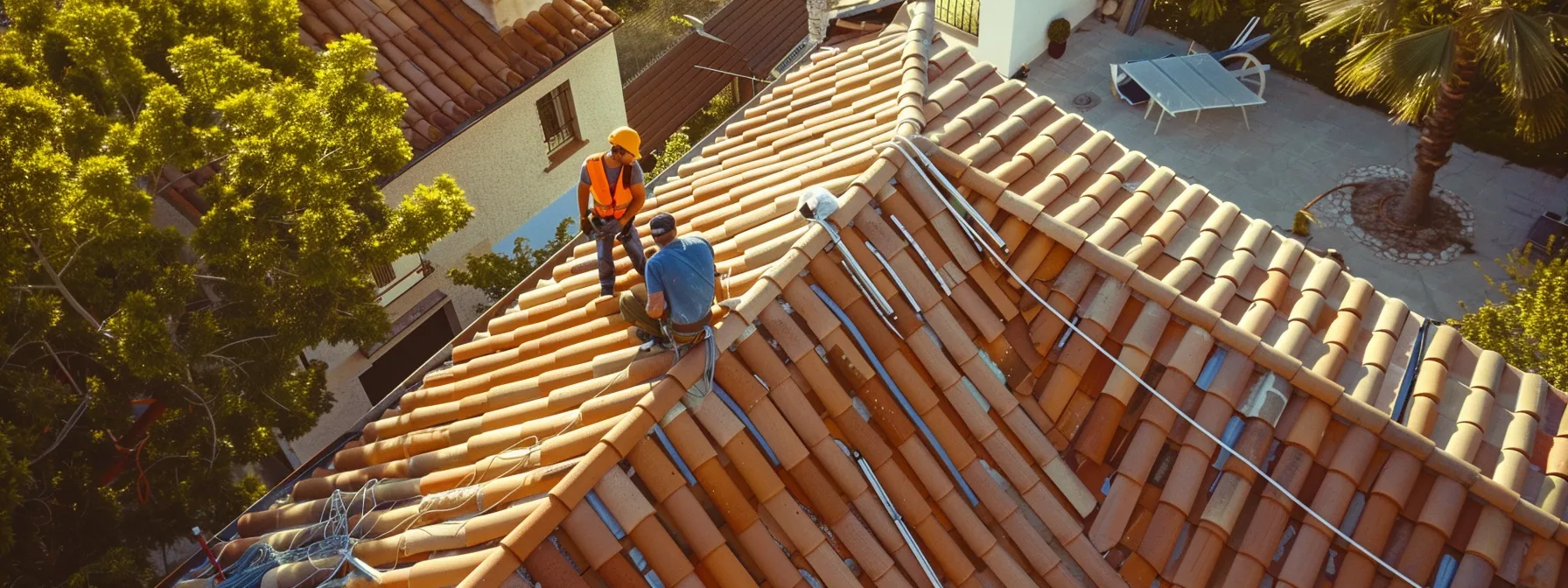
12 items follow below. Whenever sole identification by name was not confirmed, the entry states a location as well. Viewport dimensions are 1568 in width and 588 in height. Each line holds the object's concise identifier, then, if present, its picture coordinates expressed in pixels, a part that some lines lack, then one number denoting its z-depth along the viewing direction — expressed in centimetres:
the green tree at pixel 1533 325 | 1174
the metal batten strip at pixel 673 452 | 749
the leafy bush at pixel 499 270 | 1609
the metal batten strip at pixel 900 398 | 791
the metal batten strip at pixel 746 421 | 767
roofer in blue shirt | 745
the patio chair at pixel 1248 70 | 2220
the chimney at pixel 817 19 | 1805
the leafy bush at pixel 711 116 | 2747
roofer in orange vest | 923
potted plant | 2334
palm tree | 1408
